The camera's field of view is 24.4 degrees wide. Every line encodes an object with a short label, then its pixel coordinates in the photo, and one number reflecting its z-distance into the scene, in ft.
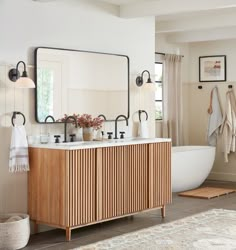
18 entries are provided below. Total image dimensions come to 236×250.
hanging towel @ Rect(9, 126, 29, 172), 16.94
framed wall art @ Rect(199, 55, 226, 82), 30.45
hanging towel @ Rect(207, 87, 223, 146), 30.32
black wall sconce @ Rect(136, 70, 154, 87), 22.33
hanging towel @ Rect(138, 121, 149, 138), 22.16
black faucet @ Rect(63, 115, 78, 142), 18.88
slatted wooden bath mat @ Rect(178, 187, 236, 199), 25.13
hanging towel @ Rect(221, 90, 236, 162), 29.63
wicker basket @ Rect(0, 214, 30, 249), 15.94
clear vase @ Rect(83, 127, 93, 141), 19.24
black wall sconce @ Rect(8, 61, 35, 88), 16.96
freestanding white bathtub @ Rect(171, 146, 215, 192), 26.00
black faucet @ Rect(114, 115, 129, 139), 21.27
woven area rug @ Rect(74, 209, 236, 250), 16.25
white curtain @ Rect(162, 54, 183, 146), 29.55
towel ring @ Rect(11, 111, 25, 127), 17.40
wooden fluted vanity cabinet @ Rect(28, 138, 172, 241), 16.87
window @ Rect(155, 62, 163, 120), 29.48
